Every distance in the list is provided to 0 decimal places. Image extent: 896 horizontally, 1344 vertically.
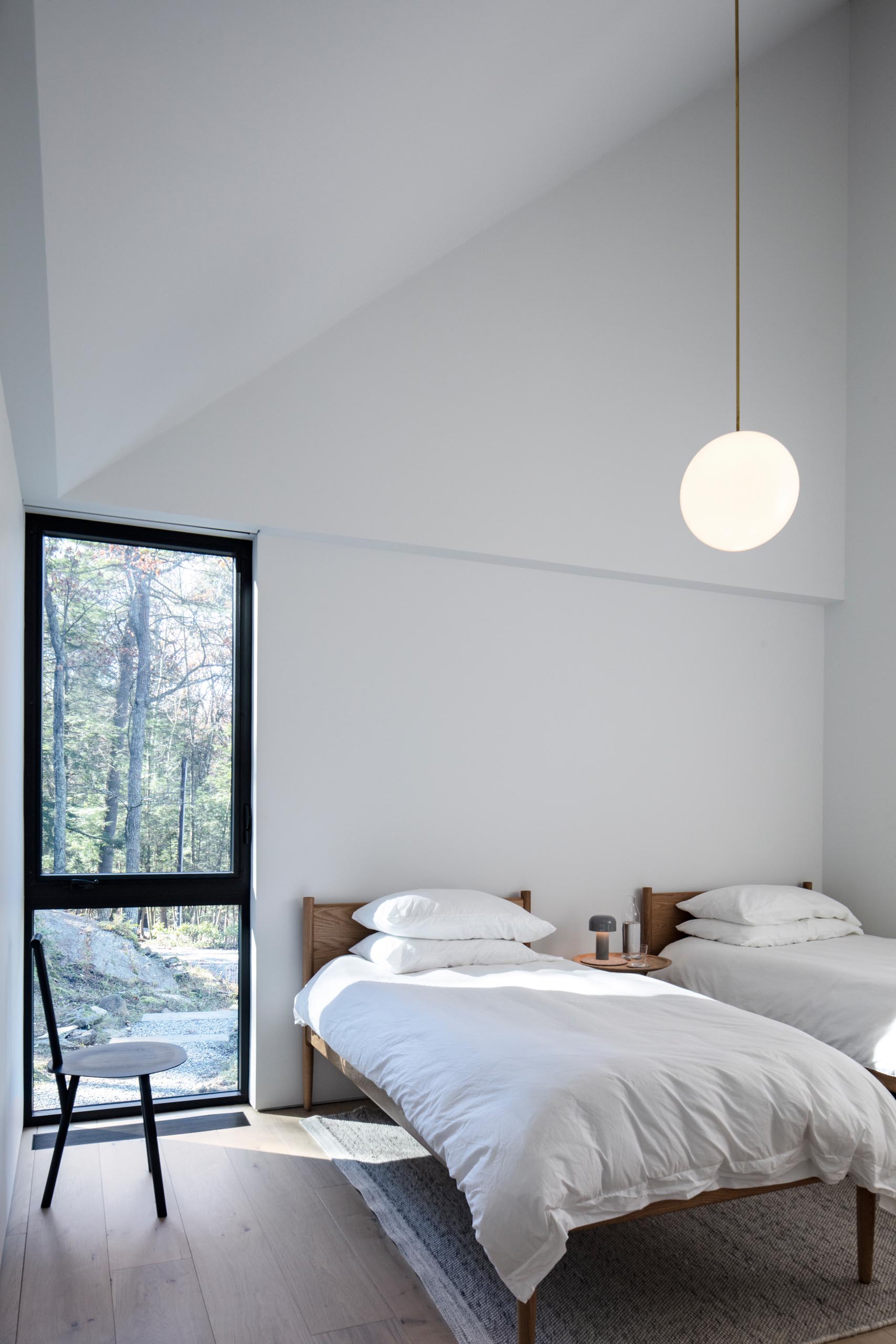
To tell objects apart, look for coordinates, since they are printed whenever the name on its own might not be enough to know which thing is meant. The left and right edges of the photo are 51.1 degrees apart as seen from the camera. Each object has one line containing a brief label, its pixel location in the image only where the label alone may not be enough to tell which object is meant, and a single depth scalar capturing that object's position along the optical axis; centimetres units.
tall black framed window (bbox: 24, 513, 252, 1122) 338
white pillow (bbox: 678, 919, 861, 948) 395
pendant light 248
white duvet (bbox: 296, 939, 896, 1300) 184
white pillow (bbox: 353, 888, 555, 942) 333
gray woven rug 214
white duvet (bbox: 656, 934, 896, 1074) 308
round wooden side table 365
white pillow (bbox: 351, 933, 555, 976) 322
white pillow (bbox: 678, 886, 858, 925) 404
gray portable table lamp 373
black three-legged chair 257
